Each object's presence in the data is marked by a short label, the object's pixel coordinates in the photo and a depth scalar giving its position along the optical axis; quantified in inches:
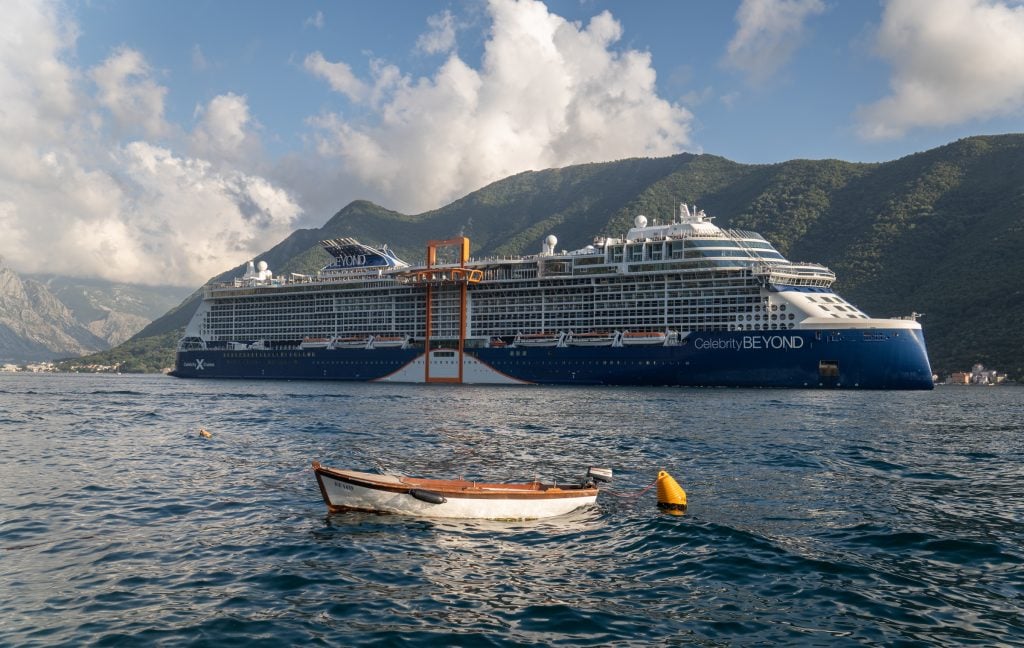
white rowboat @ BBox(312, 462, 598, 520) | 682.2
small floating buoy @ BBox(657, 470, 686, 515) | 735.1
